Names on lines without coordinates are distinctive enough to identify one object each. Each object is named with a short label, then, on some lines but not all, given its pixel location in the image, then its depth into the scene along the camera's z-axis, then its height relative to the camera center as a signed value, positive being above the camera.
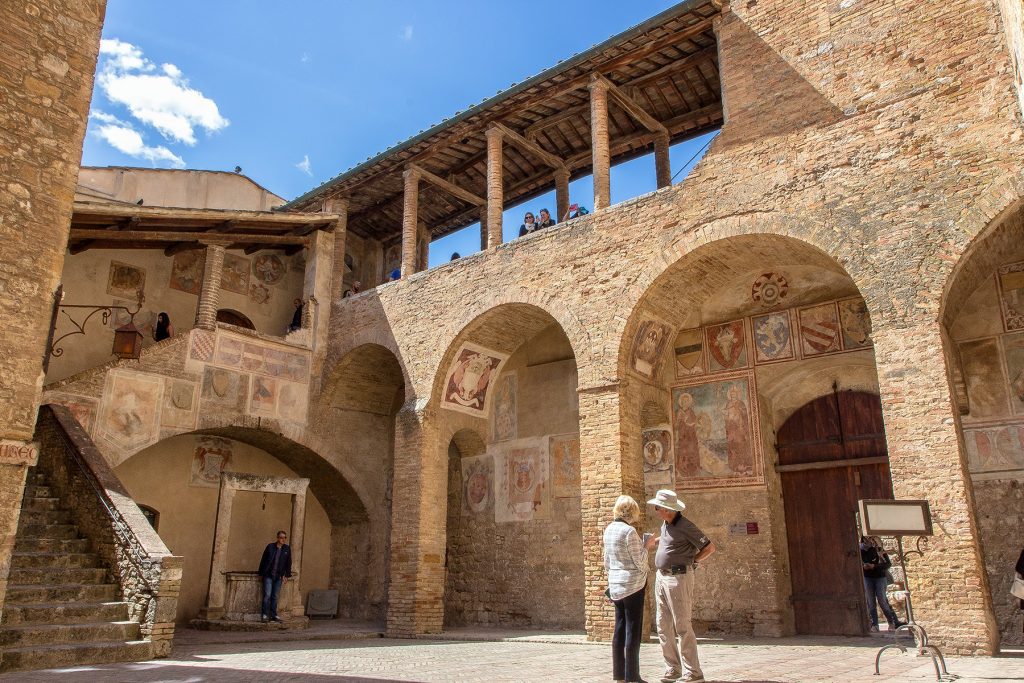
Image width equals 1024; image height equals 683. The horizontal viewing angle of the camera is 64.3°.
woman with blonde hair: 5.65 -0.03
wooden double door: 11.02 +1.12
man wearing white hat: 5.77 -0.06
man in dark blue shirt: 12.78 +0.09
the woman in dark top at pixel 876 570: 9.80 +0.10
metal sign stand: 5.94 -0.49
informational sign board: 6.42 +0.46
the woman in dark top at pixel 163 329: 14.53 +4.26
